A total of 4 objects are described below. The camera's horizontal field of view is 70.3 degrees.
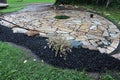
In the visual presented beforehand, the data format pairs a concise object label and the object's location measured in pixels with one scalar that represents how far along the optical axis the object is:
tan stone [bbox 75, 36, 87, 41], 2.43
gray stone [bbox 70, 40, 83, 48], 2.22
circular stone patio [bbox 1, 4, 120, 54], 2.41
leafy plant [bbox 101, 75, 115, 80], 1.71
